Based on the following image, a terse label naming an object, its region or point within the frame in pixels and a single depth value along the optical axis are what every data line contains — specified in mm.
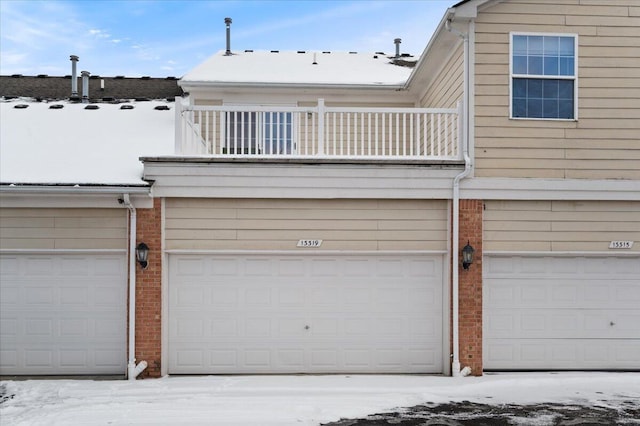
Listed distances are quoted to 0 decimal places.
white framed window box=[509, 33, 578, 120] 8617
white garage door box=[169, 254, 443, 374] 8609
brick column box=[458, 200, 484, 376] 8492
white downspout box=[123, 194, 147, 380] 8219
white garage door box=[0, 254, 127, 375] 8492
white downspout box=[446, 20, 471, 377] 8445
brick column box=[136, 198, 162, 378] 8328
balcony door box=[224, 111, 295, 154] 11594
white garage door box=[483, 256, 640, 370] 8727
